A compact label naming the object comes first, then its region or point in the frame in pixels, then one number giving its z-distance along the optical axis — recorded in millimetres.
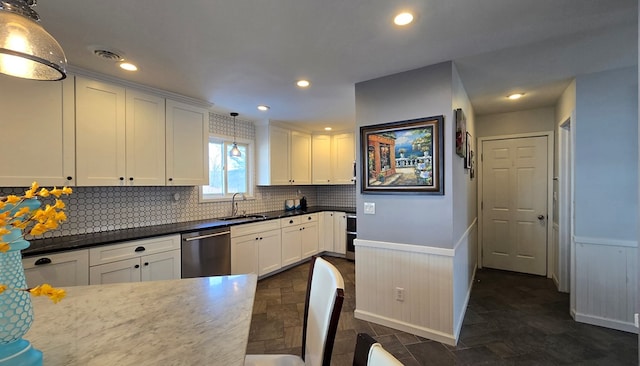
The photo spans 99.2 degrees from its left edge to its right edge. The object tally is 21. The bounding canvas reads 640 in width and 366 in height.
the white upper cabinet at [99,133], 2404
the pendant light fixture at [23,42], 887
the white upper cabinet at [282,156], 4438
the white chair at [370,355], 578
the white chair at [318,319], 991
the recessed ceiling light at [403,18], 1640
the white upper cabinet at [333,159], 5160
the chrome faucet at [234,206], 4180
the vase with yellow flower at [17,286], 718
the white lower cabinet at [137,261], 2299
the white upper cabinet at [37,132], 2047
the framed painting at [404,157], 2301
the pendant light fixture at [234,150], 3940
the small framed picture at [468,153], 2985
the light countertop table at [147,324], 840
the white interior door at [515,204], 3820
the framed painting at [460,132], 2402
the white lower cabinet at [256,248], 3461
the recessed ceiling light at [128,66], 2282
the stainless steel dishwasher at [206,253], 2910
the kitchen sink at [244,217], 3809
